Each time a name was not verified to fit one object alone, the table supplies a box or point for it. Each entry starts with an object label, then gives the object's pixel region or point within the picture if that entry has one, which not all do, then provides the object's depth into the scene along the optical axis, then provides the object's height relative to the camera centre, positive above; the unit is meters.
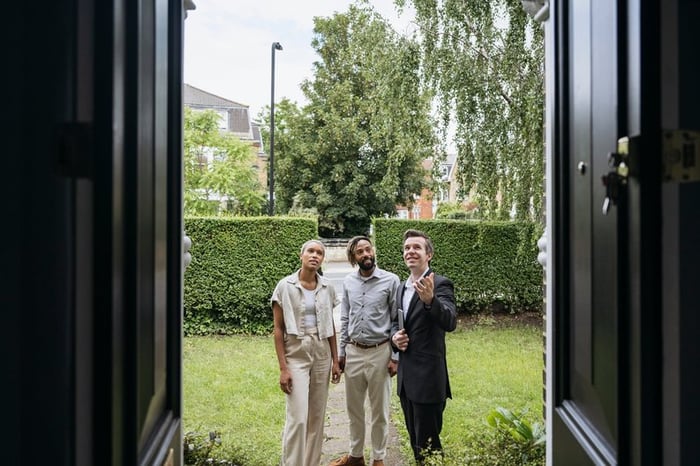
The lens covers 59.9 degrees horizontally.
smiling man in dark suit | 4.04 -0.73
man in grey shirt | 4.41 -0.83
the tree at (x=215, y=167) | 15.84 +2.01
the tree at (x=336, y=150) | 23.28 +3.56
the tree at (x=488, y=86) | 7.94 +2.08
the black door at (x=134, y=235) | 1.05 +0.01
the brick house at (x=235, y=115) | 27.82 +6.09
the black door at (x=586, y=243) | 1.25 +0.00
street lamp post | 14.59 +3.88
